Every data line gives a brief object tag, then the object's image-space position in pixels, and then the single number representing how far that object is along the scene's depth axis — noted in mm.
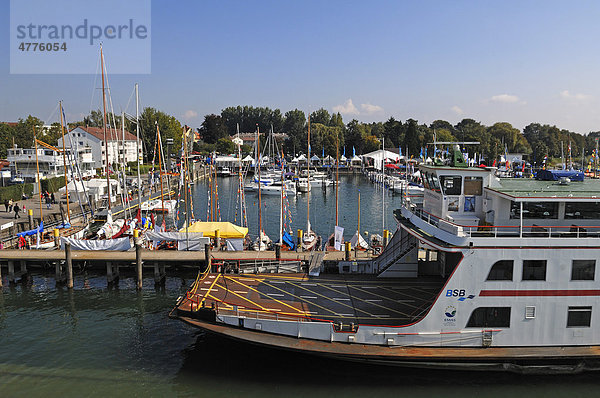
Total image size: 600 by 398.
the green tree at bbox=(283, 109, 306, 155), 158500
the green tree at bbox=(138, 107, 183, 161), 129500
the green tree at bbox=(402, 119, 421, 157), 144250
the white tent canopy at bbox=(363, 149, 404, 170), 121000
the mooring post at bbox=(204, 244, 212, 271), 30988
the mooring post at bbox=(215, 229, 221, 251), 36497
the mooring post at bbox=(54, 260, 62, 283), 32781
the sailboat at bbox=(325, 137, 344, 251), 37312
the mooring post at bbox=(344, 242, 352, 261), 30723
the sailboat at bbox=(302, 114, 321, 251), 40625
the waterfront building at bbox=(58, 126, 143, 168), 104500
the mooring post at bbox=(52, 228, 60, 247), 38312
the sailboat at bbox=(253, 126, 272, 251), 37125
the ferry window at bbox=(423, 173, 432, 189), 22662
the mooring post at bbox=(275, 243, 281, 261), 30581
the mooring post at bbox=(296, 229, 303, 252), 38506
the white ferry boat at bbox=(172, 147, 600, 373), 18250
